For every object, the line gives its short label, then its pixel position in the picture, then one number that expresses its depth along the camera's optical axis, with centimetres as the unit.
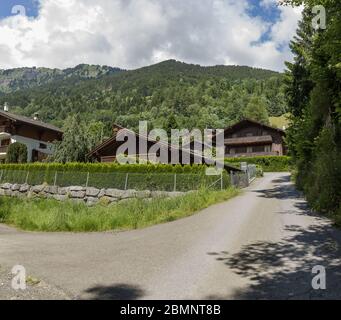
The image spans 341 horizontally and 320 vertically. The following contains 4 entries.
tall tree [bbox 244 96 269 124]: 10666
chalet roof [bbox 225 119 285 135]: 6494
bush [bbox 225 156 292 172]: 5691
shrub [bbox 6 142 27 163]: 4588
